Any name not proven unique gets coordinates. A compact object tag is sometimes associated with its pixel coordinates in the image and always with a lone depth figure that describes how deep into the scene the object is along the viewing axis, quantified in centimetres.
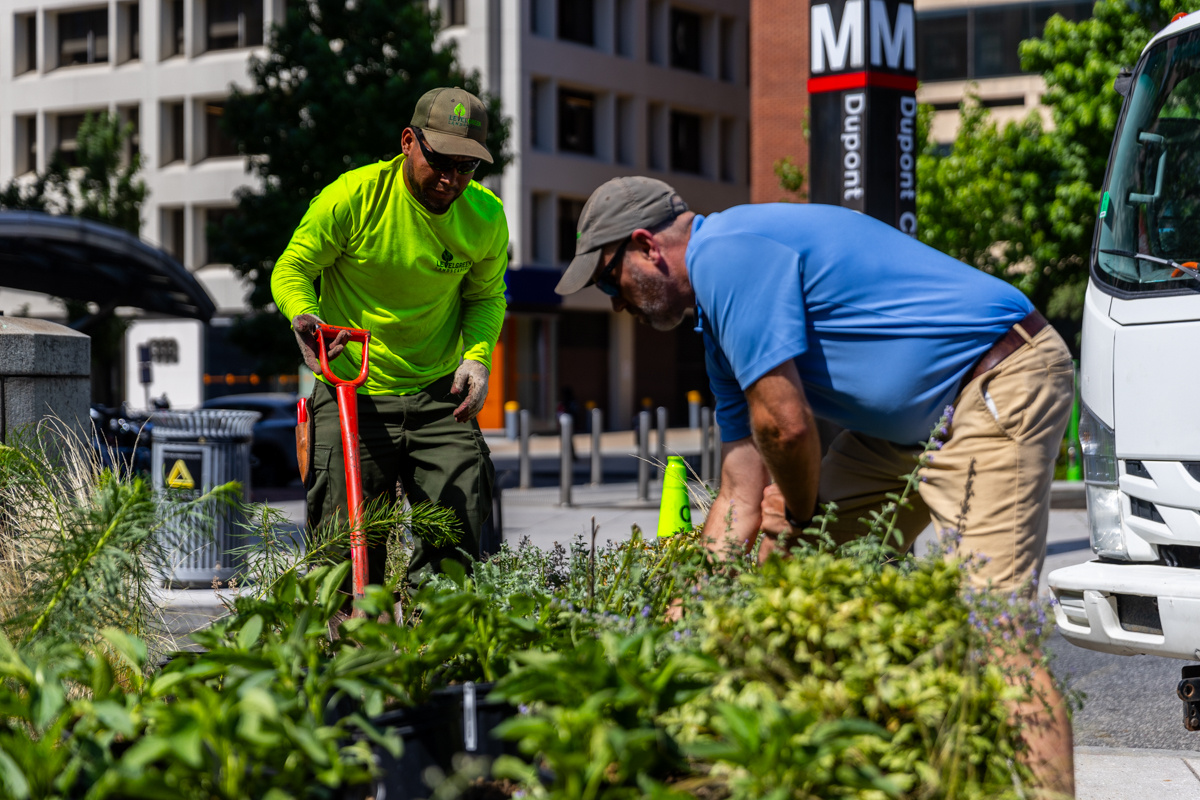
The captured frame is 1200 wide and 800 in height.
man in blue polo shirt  268
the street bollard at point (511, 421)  3347
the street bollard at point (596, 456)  1856
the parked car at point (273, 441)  1850
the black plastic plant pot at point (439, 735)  204
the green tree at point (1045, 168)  1988
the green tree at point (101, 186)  2681
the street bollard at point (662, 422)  1689
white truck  411
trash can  925
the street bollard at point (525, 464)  1803
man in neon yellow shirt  395
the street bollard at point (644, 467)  1498
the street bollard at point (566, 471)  1514
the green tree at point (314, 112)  2228
